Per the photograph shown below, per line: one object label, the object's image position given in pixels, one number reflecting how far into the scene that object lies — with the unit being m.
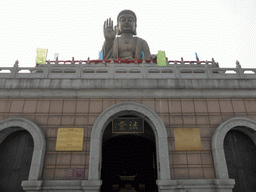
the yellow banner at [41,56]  10.80
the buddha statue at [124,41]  17.95
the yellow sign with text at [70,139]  8.50
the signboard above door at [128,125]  9.59
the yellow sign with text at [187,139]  8.66
